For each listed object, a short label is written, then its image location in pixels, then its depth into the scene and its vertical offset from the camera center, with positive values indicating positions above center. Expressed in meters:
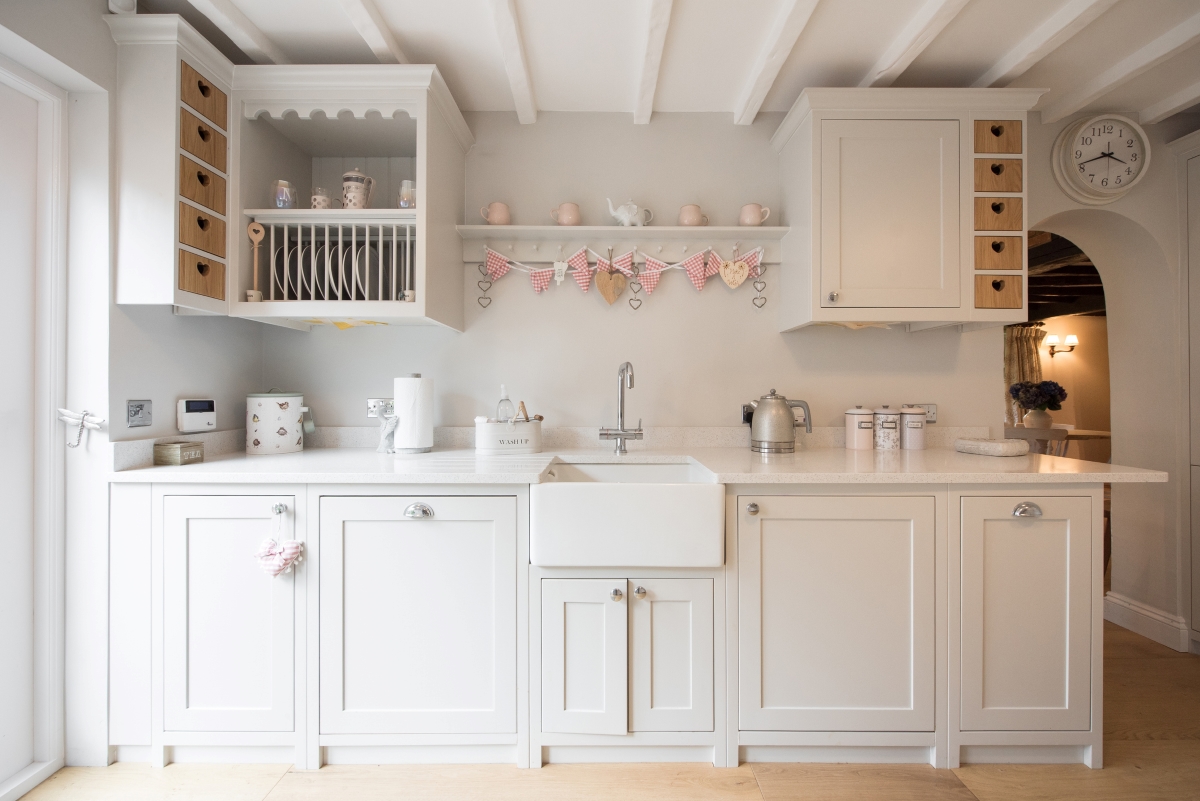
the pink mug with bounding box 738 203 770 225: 2.35 +0.75
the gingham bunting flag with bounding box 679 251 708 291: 2.43 +0.56
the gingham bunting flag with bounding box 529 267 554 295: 2.44 +0.51
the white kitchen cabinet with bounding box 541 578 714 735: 1.74 -0.75
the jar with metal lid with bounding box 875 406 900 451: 2.31 -0.11
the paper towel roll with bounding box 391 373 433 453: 2.19 -0.04
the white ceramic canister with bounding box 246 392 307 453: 2.19 -0.08
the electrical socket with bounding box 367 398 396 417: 2.24 -0.02
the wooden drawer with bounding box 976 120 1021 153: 2.10 +0.95
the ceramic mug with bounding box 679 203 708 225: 2.37 +0.75
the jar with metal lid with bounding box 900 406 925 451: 2.31 -0.09
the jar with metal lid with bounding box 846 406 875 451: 2.32 -0.10
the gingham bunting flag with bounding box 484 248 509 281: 2.43 +0.57
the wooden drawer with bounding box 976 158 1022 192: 2.10 +0.81
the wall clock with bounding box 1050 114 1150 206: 2.46 +1.03
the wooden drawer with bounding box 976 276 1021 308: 2.11 +0.40
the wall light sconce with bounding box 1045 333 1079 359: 6.46 +0.65
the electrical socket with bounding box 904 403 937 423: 2.47 -0.04
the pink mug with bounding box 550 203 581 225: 2.35 +0.75
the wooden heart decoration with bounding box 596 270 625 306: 2.41 +0.48
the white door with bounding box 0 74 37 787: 1.61 -0.07
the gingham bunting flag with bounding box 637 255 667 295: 2.44 +0.53
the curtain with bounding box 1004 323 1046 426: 6.44 +0.56
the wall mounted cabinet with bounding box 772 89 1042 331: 2.10 +0.69
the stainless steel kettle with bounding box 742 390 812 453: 2.21 -0.08
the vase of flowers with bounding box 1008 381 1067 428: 3.68 +0.03
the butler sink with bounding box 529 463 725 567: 1.72 -0.36
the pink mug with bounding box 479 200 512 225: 2.36 +0.75
